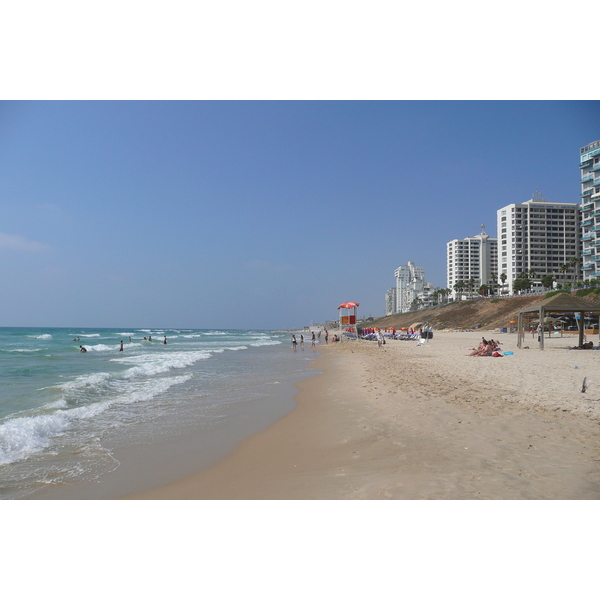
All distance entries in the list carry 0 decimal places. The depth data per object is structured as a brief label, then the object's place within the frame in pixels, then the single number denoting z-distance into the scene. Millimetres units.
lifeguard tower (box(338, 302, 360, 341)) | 43781
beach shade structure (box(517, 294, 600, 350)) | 18802
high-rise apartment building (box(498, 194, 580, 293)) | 97562
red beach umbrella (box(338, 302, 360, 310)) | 43156
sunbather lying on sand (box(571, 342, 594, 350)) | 20289
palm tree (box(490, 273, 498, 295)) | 94562
